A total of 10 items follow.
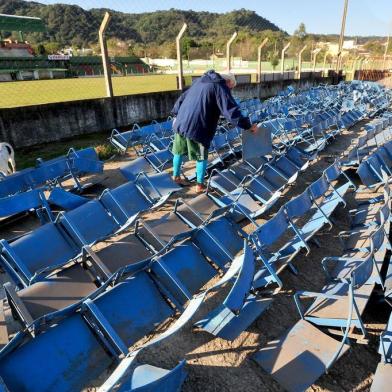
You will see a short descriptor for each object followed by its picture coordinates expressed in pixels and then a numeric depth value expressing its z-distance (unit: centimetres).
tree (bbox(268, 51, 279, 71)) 3332
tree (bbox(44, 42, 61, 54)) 4618
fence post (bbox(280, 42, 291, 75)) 1852
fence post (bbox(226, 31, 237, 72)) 1293
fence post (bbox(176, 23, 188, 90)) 1061
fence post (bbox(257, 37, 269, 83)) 1606
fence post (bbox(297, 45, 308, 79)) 2013
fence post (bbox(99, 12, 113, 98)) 880
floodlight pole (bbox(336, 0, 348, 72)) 2625
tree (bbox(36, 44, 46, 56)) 4756
